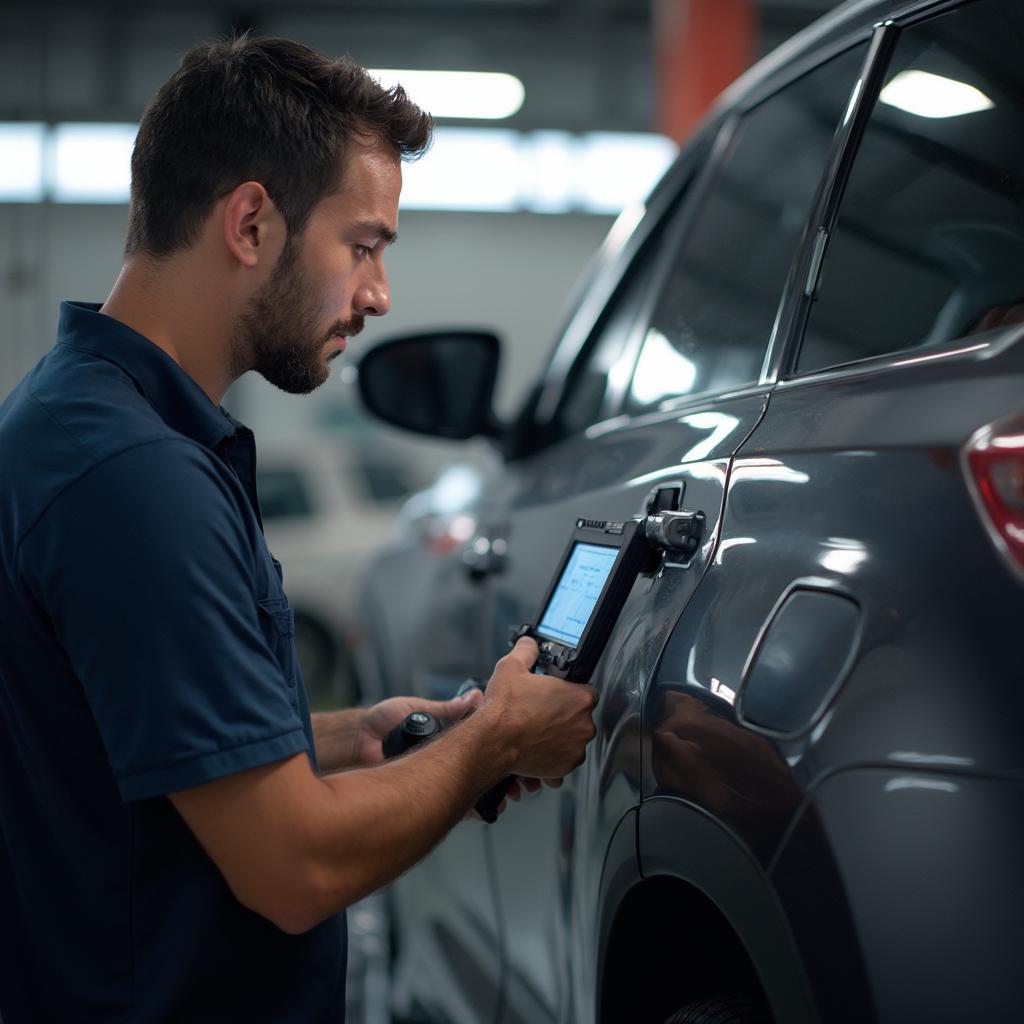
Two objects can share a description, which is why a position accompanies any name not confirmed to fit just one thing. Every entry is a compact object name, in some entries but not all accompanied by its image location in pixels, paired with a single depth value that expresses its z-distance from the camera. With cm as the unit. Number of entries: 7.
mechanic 105
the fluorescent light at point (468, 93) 1302
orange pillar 833
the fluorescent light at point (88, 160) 1303
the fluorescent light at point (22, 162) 1299
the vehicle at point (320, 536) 737
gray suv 80
